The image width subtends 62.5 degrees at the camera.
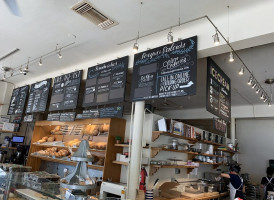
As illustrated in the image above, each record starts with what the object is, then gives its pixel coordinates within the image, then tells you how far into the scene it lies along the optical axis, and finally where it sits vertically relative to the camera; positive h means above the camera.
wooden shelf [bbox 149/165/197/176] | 4.49 -0.27
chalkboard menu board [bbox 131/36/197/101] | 3.52 +1.38
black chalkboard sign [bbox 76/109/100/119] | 5.01 +0.77
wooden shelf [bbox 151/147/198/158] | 4.51 +0.08
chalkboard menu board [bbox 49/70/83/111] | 5.57 +1.40
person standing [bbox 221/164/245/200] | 5.49 -0.56
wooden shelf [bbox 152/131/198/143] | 4.62 +0.43
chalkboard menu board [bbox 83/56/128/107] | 4.60 +1.42
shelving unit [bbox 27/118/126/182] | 4.88 +0.24
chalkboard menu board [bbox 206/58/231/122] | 3.82 +1.20
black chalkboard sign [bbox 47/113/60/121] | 6.01 +0.76
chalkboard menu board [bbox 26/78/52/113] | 6.41 +1.38
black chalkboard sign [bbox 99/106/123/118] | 4.52 +0.78
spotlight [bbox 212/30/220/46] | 3.16 +1.62
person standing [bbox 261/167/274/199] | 6.75 -0.57
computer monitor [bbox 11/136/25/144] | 8.10 +0.13
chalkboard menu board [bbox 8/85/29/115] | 7.28 +1.39
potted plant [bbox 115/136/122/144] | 5.02 +0.26
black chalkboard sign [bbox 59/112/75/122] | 5.61 +0.74
